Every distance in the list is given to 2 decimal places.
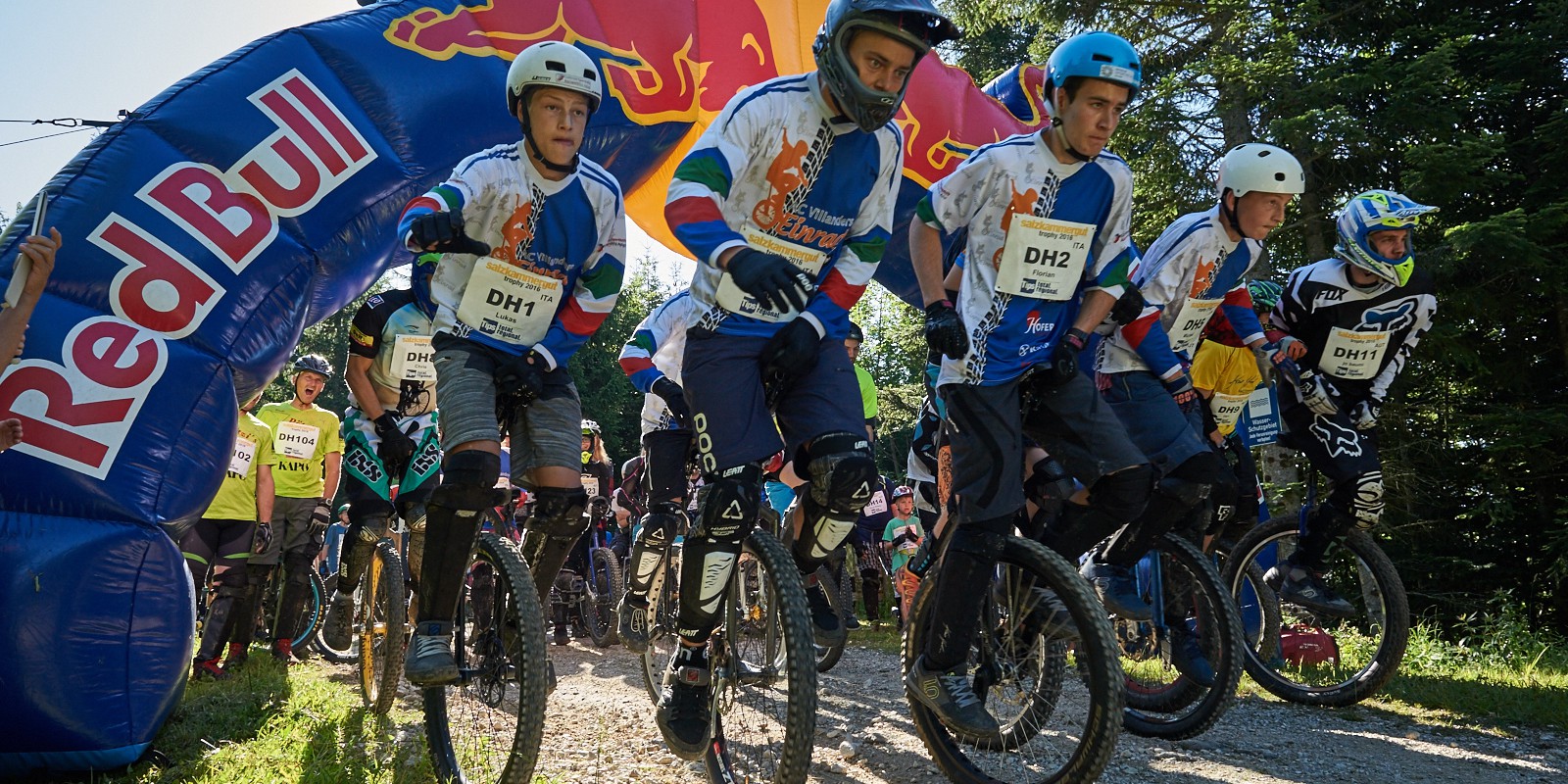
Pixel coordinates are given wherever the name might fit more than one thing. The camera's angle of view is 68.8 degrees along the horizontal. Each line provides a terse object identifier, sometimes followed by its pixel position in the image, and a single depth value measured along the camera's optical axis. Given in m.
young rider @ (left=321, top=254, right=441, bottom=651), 5.99
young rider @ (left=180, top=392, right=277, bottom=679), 7.30
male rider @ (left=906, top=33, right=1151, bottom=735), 3.89
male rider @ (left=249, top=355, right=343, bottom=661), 8.22
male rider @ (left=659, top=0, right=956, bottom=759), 3.44
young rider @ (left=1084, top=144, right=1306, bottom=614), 4.56
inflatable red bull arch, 4.38
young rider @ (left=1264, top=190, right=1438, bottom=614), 5.77
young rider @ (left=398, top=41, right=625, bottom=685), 3.98
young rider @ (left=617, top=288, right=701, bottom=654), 5.20
